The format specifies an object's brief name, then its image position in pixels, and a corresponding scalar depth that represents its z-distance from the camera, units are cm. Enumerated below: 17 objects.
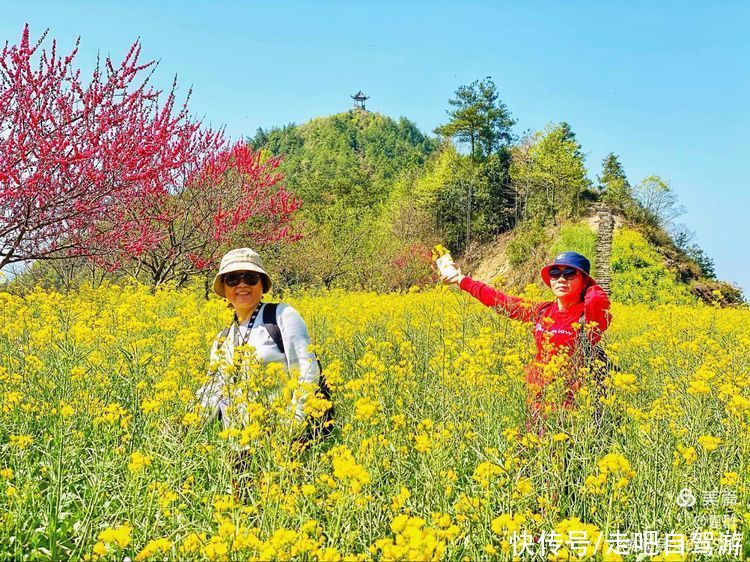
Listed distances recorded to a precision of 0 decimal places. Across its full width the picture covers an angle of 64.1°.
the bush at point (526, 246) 3089
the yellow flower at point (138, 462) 226
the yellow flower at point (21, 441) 265
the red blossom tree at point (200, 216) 985
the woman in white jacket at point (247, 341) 284
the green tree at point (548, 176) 3747
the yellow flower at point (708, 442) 246
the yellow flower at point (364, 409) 249
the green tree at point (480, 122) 4297
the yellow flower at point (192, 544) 195
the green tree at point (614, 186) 3256
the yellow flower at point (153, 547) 172
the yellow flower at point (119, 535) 169
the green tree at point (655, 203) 2970
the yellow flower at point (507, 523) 188
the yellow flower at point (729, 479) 247
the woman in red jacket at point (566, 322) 330
